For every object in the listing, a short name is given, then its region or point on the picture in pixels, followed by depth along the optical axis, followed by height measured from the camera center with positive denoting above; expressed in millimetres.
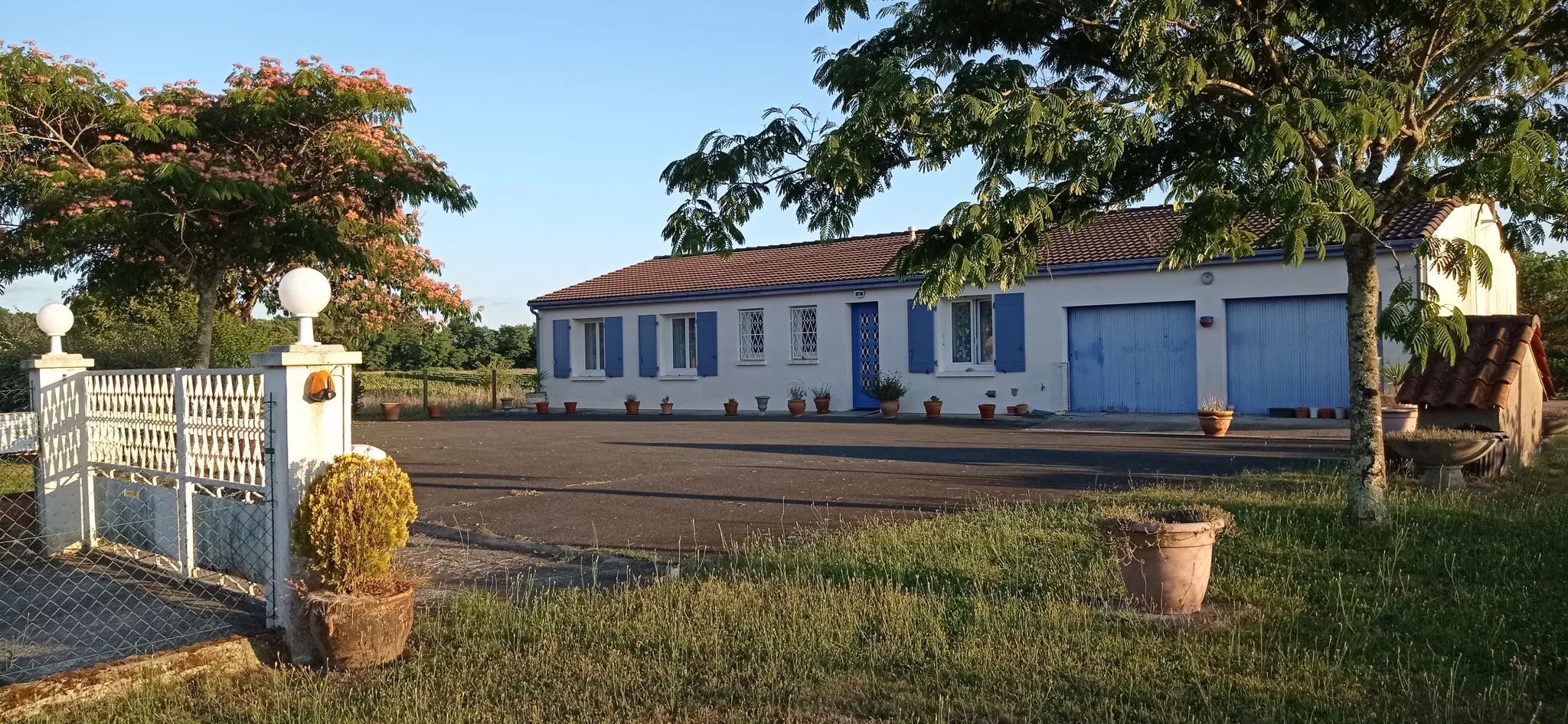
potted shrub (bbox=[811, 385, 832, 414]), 21859 -610
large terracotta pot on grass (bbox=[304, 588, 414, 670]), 4672 -1044
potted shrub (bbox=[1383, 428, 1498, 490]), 8406 -723
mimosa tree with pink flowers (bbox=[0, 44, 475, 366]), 12766 +2475
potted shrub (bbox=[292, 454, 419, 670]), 4699 -789
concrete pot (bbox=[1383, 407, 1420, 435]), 10406 -573
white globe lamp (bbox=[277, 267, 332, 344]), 5137 +389
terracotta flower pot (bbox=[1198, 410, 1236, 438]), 14664 -807
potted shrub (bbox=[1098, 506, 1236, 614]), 5039 -898
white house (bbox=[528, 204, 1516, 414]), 16859 +695
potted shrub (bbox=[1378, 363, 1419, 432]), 10406 -560
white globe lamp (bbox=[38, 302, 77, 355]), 7312 +418
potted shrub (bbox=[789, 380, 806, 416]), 21750 -590
